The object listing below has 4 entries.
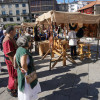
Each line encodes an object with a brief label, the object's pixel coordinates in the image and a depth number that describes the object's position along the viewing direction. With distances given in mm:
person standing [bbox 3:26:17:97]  2425
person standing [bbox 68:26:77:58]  5377
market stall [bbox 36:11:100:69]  3807
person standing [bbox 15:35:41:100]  1924
